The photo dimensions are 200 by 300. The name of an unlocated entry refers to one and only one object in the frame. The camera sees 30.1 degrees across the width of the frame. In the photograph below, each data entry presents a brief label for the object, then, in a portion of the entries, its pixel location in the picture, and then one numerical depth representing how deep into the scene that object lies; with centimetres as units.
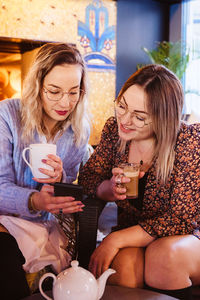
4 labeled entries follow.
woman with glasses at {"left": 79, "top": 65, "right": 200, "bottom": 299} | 149
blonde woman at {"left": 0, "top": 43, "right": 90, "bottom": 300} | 154
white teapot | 100
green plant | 547
